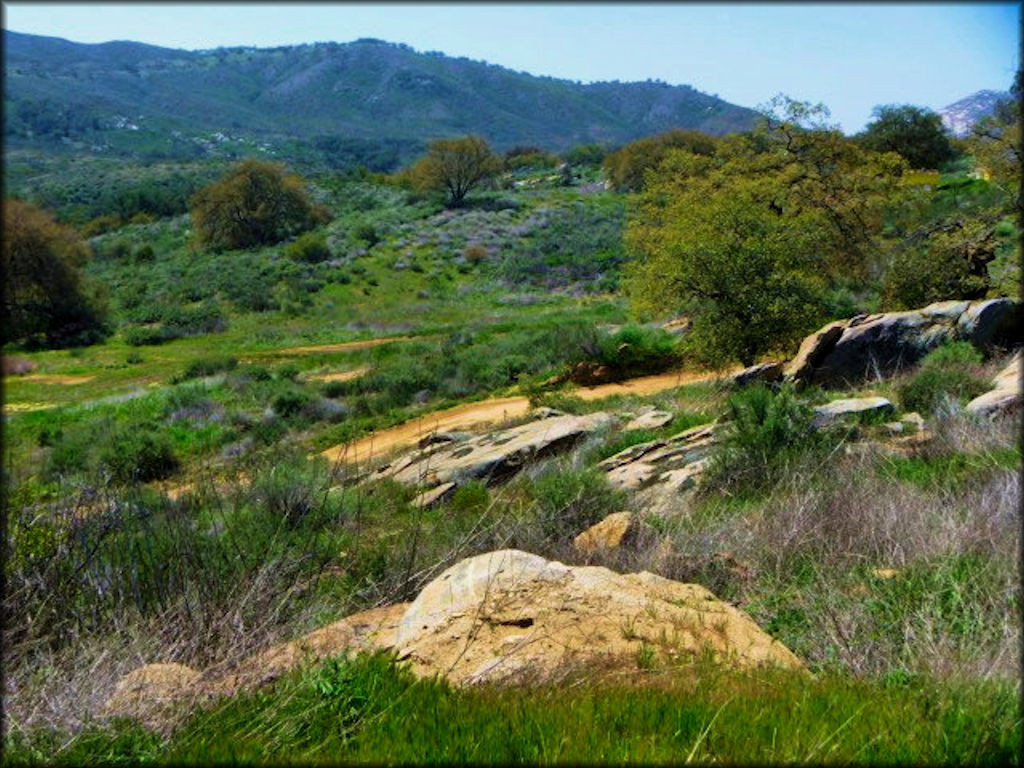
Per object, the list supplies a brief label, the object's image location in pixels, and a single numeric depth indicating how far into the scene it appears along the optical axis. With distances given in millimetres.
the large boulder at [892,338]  11164
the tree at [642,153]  63366
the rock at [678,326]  21550
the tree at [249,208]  56656
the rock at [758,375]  13047
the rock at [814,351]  12047
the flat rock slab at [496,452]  10609
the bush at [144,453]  14477
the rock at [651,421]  11414
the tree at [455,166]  67375
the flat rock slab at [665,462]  8109
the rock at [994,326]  11086
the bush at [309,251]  52125
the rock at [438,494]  9578
